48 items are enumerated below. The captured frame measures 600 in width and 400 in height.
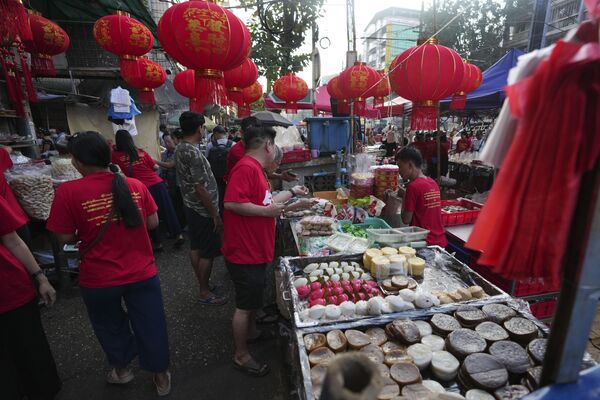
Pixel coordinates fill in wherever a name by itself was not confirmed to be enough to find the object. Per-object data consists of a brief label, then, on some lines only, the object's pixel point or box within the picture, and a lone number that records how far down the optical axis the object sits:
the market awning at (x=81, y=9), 6.28
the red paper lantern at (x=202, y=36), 2.84
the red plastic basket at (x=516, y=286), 3.04
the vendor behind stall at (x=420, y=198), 3.33
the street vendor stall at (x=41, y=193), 3.84
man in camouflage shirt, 3.65
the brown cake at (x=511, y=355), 1.55
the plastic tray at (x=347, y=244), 3.06
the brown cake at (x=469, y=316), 1.91
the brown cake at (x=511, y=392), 1.41
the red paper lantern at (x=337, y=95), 6.50
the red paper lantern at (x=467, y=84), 5.25
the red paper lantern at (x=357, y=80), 5.02
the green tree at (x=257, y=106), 21.50
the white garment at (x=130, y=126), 5.99
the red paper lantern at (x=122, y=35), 4.20
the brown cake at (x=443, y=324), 1.88
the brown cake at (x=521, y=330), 1.73
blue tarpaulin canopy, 7.91
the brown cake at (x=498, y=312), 1.92
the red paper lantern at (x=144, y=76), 4.82
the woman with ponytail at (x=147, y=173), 4.92
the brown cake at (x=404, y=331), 1.80
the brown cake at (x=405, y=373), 1.53
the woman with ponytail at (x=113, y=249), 2.16
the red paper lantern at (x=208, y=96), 3.10
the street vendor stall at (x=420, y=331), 1.54
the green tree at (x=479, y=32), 23.70
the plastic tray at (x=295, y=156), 5.87
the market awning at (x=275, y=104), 10.60
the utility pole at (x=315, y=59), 7.65
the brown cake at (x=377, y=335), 1.85
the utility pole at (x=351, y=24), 6.81
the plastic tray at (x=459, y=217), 4.38
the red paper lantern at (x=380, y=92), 6.01
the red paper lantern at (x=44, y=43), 4.32
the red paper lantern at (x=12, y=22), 2.88
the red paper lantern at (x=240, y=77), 5.33
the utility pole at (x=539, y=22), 5.21
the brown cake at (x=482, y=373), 1.47
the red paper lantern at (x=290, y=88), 7.36
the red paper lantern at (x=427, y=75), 3.30
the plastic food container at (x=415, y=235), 3.00
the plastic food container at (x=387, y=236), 3.00
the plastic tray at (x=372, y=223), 3.79
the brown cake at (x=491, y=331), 1.76
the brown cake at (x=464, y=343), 1.68
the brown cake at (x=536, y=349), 1.58
